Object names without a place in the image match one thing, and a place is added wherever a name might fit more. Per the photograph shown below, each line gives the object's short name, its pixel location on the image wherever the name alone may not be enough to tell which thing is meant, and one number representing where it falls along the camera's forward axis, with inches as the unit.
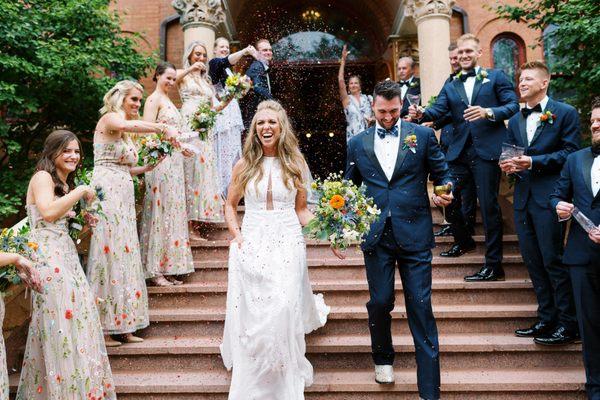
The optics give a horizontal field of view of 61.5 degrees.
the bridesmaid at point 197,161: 251.1
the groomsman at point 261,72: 282.5
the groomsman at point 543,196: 176.7
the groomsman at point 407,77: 296.9
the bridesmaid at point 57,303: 146.0
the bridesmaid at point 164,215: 219.8
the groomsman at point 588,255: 150.0
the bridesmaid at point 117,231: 186.1
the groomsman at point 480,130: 211.6
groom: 150.3
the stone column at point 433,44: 362.3
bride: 148.5
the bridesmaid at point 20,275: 126.4
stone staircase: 166.9
